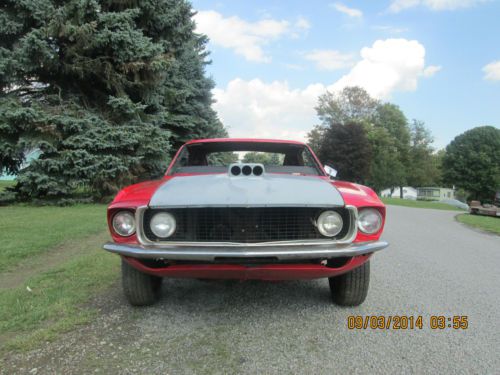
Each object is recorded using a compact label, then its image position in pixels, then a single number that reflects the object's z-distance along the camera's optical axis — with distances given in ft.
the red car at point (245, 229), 7.13
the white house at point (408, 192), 219.34
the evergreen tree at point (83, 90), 26.81
